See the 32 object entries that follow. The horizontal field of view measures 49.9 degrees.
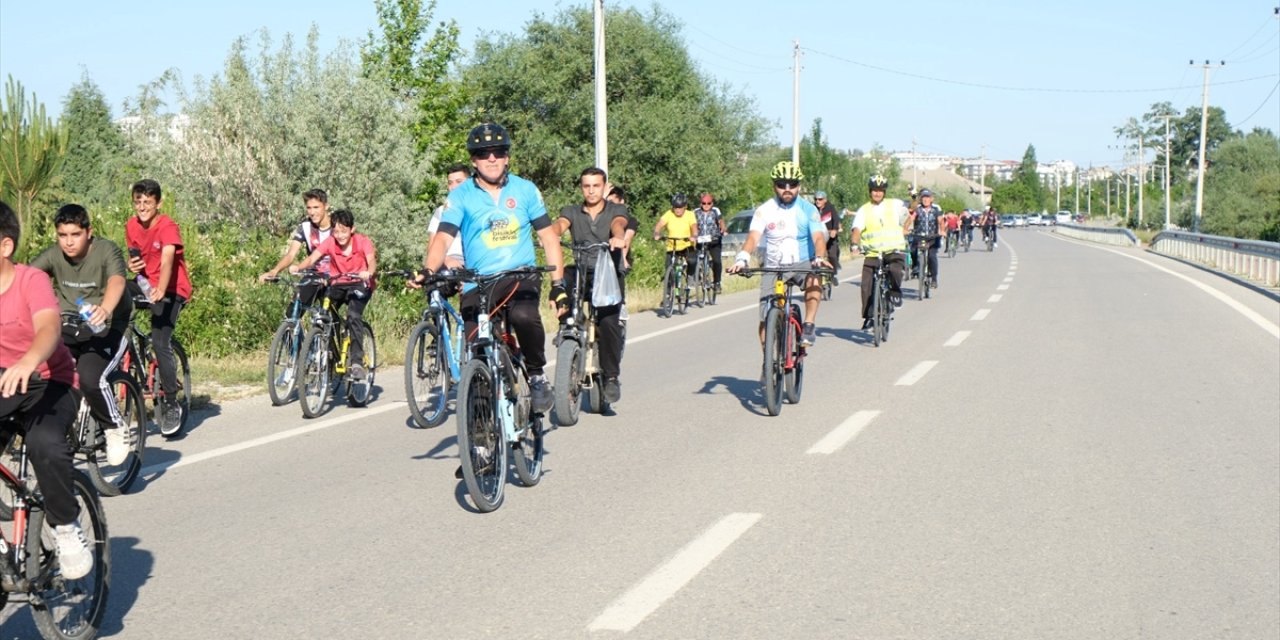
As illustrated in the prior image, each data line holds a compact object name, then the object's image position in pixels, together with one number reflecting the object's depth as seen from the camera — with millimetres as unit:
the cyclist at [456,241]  10039
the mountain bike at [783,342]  10070
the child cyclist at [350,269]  10906
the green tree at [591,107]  51000
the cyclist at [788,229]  10859
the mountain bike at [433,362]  9609
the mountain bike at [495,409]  6582
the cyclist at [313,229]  11117
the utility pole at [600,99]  25078
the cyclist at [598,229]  10492
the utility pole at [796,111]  51594
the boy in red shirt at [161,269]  9266
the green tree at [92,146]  45012
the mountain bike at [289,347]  10531
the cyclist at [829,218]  22656
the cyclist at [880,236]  16344
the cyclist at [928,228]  24500
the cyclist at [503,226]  7250
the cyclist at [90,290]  7184
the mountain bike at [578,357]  9211
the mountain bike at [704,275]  22383
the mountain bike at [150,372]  9078
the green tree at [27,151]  16297
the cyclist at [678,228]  20438
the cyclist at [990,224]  55500
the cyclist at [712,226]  22703
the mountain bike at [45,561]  4555
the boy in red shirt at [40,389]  4590
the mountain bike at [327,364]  10320
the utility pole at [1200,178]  63219
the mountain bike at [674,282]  20703
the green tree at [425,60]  38625
